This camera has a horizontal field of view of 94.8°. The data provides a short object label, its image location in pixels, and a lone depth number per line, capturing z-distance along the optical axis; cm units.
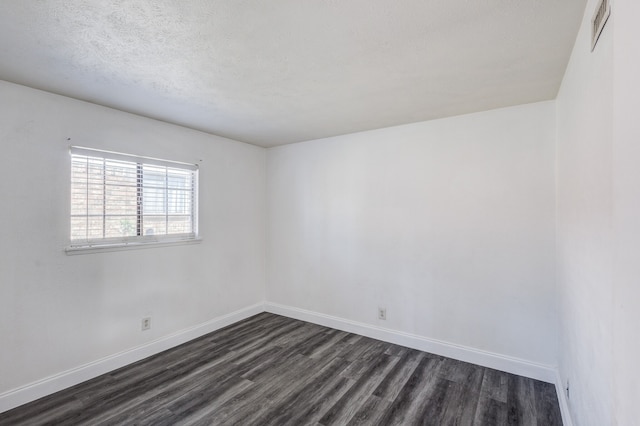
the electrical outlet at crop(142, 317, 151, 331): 293
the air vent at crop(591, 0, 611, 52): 105
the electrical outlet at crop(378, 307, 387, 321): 334
